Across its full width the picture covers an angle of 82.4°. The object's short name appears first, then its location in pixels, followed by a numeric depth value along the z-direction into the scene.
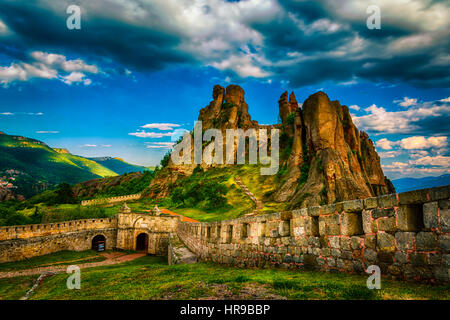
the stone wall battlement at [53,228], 40.66
